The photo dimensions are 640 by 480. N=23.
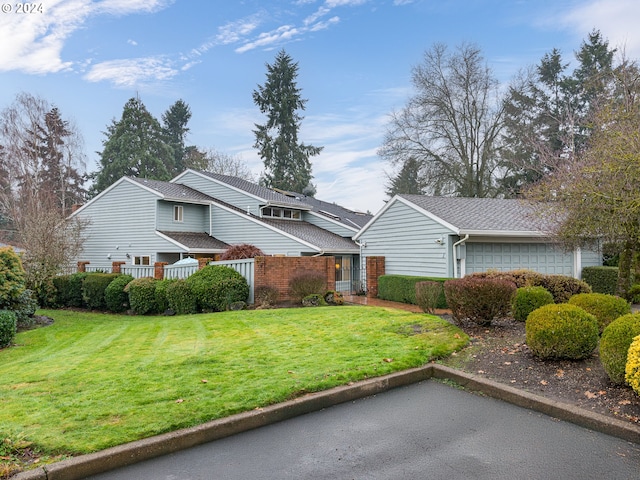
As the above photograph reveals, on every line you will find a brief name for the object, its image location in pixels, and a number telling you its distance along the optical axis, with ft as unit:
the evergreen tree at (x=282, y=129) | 134.62
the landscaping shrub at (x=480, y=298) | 25.93
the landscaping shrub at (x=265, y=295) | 41.86
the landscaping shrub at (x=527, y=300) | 27.09
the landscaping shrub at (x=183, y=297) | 41.63
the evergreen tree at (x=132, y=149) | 132.98
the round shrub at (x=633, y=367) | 12.98
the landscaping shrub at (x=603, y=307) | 21.84
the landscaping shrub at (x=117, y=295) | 47.98
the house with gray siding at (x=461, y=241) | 48.03
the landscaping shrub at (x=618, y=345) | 14.53
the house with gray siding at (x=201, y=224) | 69.67
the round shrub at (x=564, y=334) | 17.61
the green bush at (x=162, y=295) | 44.52
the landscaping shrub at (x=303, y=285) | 43.50
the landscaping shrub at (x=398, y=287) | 48.78
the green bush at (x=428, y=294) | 34.63
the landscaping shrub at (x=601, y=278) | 51.11
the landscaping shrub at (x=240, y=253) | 55.67
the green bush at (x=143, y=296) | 45.29
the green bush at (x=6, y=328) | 27.12
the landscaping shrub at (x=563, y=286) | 36.24
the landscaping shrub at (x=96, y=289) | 50.26
